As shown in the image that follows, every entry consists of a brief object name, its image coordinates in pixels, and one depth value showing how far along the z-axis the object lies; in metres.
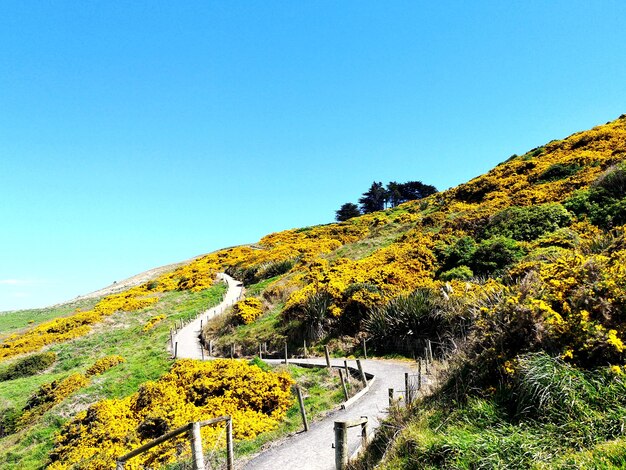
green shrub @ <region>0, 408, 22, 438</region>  19.88
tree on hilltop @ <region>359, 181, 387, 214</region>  84.62
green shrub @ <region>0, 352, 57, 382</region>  29.52
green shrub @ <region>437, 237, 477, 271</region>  22.95
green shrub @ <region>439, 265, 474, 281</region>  21.13
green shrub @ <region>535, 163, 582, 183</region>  31.38
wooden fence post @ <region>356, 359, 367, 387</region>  15.02
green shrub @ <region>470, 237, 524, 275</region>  20.77
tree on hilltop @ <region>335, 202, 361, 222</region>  82.06
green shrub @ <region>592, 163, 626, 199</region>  21.97
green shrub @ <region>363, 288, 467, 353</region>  17.23
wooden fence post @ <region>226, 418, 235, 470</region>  8.56
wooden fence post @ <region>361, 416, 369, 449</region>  8.24
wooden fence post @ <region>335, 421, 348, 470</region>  7.46
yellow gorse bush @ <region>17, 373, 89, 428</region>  19.81
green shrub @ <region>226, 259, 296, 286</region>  45.31
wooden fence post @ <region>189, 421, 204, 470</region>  6.76
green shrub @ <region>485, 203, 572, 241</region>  22.38
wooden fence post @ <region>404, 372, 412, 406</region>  8.48
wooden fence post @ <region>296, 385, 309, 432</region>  11.82
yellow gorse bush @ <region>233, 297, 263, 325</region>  29.03
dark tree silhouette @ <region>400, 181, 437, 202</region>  84.38
